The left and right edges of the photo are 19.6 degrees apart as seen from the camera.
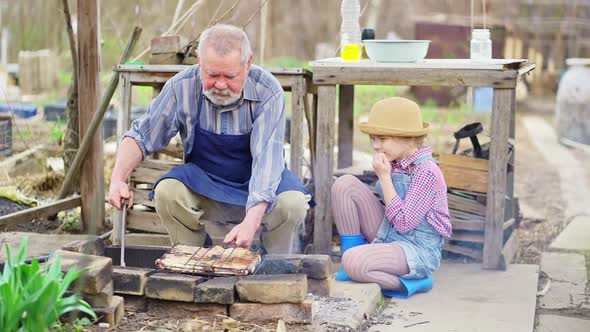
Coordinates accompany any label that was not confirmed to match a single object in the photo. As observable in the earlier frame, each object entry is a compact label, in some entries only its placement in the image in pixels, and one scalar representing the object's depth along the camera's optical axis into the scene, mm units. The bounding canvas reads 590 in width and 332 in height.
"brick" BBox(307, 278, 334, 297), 7896
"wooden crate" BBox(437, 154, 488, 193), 9857
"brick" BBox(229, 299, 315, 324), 7091
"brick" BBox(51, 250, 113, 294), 6645
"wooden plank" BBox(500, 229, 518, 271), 9681
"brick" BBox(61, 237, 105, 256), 7611
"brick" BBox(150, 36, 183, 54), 10406
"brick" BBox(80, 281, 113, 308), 6846
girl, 8503
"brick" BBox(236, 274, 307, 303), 7014
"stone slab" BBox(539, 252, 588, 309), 8928
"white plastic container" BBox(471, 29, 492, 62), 10047
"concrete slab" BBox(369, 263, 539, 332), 7706
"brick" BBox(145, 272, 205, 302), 7117
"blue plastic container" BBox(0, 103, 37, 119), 14606
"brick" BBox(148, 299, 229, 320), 7153
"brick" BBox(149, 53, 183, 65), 10421
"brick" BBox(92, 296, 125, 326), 6824
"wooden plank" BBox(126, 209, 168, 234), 10274
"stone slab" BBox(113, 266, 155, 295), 7226
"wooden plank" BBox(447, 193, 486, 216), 9981
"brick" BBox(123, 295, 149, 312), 7321
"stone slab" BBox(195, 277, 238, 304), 7051
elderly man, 8372
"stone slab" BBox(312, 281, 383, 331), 7226
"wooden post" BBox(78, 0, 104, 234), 10567
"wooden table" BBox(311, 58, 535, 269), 9396
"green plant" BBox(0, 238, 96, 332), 5832
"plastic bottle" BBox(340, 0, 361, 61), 10216
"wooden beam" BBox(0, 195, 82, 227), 9901
